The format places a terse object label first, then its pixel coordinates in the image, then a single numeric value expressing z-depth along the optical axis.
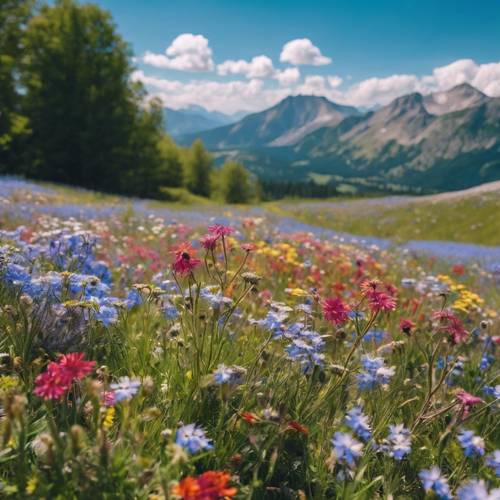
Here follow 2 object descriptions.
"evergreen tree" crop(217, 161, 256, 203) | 72.75
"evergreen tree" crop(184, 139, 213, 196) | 70.50
